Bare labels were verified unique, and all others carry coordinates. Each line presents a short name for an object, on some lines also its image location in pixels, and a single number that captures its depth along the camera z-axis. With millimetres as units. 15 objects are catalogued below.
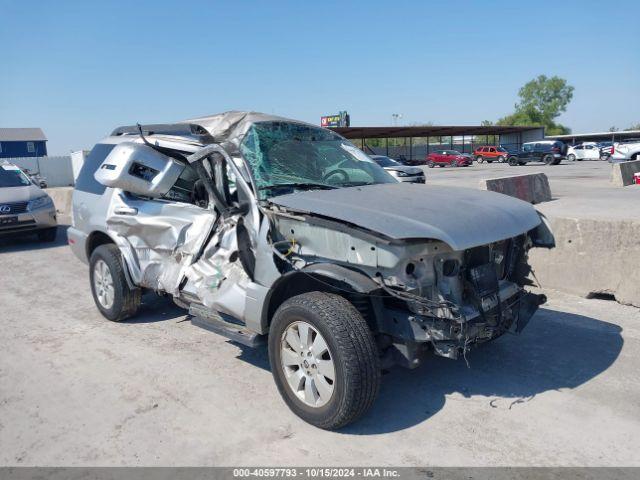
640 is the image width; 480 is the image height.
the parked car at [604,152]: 47825
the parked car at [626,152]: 30916
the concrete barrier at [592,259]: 5754
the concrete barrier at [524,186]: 11227
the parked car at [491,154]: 51281
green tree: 104375
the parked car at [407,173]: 21281
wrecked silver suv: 3365
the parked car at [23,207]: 10398
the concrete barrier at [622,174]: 20141
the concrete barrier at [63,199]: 16234
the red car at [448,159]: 48062
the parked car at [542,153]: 42562
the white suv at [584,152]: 48281
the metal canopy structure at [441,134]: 47188
